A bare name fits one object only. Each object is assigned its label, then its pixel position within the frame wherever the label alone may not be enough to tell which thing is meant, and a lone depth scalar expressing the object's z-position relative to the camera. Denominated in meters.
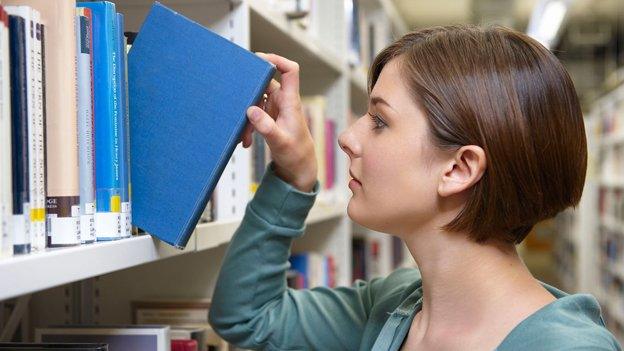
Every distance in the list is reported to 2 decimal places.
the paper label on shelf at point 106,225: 0.85
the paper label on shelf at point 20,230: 0.69
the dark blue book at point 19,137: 0.70
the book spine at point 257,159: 1.63
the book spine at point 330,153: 2.26
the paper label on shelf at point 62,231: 0.76
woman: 1.01
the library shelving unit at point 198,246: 0.74
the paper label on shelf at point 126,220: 0.89
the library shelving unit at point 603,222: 6.97
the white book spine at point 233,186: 1.33
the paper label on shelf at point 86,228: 0.81
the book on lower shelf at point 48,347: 0.87
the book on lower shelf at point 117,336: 1.01
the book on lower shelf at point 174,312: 1.37
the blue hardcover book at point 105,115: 0.84
